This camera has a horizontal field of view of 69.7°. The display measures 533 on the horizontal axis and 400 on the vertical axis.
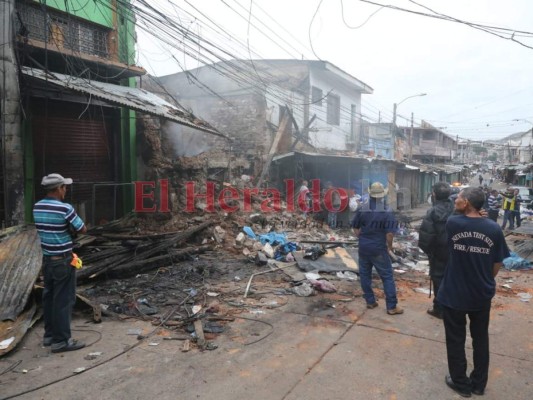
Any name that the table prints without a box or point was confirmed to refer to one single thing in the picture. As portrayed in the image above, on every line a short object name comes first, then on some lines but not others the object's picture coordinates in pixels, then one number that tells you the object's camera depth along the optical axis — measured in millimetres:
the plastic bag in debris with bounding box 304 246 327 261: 7736
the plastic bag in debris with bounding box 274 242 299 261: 8225
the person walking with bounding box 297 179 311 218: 14251
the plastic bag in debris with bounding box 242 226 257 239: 9631
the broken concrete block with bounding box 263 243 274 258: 8219
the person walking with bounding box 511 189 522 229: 14238
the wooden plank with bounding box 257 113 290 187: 15273
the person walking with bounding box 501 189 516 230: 14328
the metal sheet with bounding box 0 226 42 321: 4395
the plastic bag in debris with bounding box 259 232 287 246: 9108
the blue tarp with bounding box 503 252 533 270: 8133
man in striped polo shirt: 3873
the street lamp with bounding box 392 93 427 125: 28205
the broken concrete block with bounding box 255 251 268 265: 7598
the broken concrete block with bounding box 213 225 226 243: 9102
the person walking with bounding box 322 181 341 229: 13680
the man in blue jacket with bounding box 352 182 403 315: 5070
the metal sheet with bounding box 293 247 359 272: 7219
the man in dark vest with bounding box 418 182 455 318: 4852
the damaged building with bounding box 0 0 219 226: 6902
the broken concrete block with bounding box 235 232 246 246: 8984
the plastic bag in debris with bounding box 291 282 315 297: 5852
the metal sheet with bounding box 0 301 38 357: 3853
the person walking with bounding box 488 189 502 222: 13844
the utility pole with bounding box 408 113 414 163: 35941
